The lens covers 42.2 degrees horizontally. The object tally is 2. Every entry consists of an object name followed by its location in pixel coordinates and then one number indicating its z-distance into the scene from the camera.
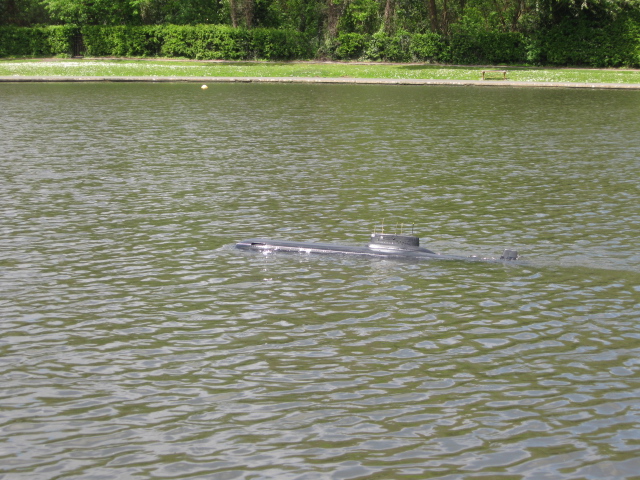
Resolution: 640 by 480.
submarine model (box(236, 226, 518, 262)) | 14.90
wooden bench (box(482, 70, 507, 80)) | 52.66
